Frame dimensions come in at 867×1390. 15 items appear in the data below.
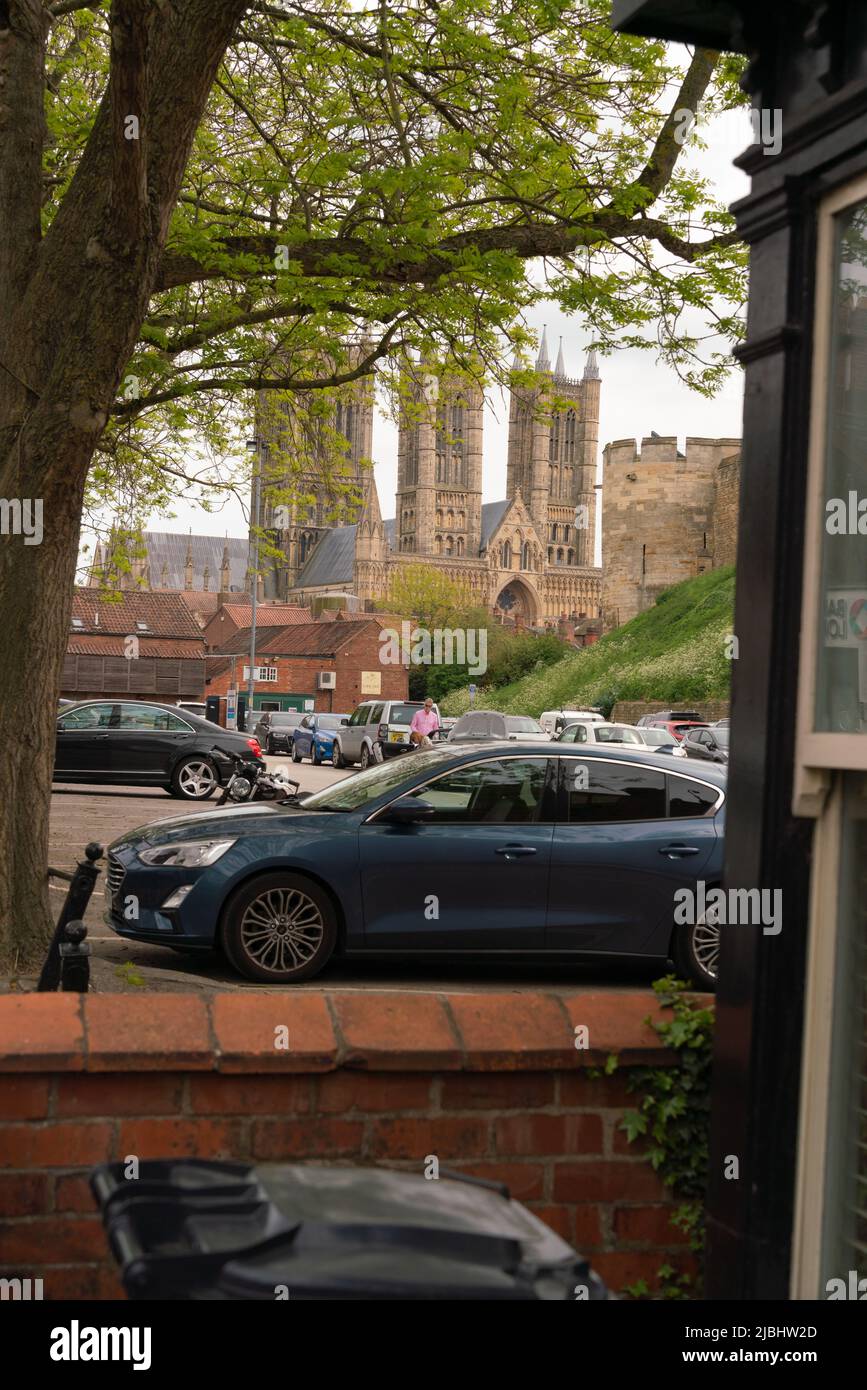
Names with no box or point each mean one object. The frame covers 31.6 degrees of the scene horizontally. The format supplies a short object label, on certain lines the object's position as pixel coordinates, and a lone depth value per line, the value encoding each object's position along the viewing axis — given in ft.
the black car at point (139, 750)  89.56
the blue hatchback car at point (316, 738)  159.84
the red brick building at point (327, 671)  278.46
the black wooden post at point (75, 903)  22.70
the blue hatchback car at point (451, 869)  31.32
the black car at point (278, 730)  180.14
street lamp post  68.33
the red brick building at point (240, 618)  329.72
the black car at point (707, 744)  100.38
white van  126.93
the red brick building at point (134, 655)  223.92
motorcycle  62.34
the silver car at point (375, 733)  138.79
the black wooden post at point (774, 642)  10.94
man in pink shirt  106.63
